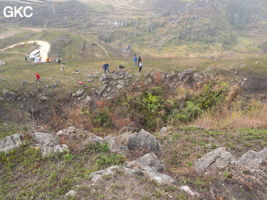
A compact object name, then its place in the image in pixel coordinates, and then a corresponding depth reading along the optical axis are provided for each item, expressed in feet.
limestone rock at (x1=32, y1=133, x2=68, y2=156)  18.07
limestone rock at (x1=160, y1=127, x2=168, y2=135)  27.22
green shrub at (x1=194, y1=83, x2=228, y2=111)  38.17
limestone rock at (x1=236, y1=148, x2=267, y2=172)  15.69
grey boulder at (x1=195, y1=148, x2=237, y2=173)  16.21
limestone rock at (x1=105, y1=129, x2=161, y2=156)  20.86
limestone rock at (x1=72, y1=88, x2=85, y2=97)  44.12
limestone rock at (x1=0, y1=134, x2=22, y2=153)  18.24
